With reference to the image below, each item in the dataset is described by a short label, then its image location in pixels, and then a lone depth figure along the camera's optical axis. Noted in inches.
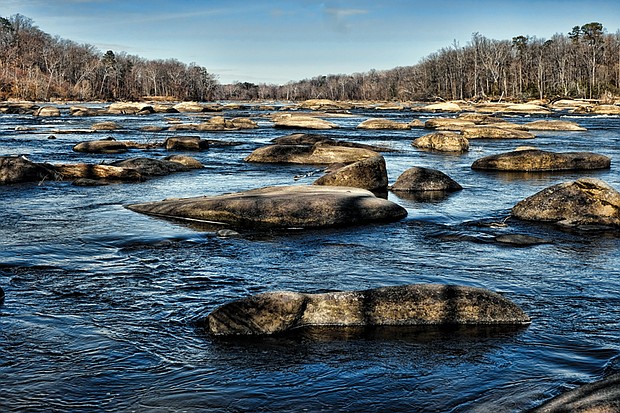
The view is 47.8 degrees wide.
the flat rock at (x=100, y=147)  890.7
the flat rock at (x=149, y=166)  646.5
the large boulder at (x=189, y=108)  2595.0
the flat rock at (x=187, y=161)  717.9
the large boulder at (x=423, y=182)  549.3
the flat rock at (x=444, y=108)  2651.6
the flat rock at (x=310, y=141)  868.0
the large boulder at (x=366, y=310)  215.8
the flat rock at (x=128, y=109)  2361.0
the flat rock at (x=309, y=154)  768.3
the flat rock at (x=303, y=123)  1451.8
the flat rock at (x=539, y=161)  712.4
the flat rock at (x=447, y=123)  1445.6
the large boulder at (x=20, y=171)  580.7
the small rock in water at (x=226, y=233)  366.9
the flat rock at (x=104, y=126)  1337.4
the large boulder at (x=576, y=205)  406.6
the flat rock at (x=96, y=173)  608.1
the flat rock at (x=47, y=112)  1946.4
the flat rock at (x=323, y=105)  3100.4
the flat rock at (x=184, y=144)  945.5
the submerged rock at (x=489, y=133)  1178.6
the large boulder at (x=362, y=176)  536.7
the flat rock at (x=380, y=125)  1472.7
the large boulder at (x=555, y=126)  1374.3
